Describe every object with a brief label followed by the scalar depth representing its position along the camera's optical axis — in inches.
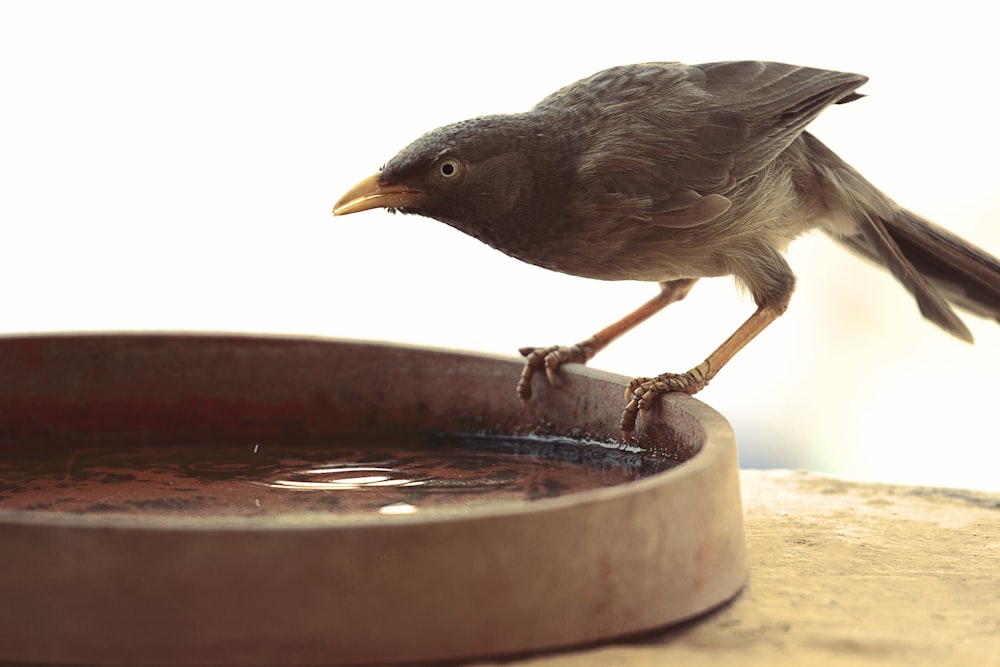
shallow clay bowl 68.1
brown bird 73.4
